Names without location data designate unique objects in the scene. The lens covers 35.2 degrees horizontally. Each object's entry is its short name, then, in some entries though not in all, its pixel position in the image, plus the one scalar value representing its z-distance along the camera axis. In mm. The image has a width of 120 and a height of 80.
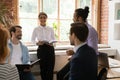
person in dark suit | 1826
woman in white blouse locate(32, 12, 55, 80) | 3465
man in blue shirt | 2929
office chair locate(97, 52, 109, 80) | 2443
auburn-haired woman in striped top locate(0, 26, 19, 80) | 1416
